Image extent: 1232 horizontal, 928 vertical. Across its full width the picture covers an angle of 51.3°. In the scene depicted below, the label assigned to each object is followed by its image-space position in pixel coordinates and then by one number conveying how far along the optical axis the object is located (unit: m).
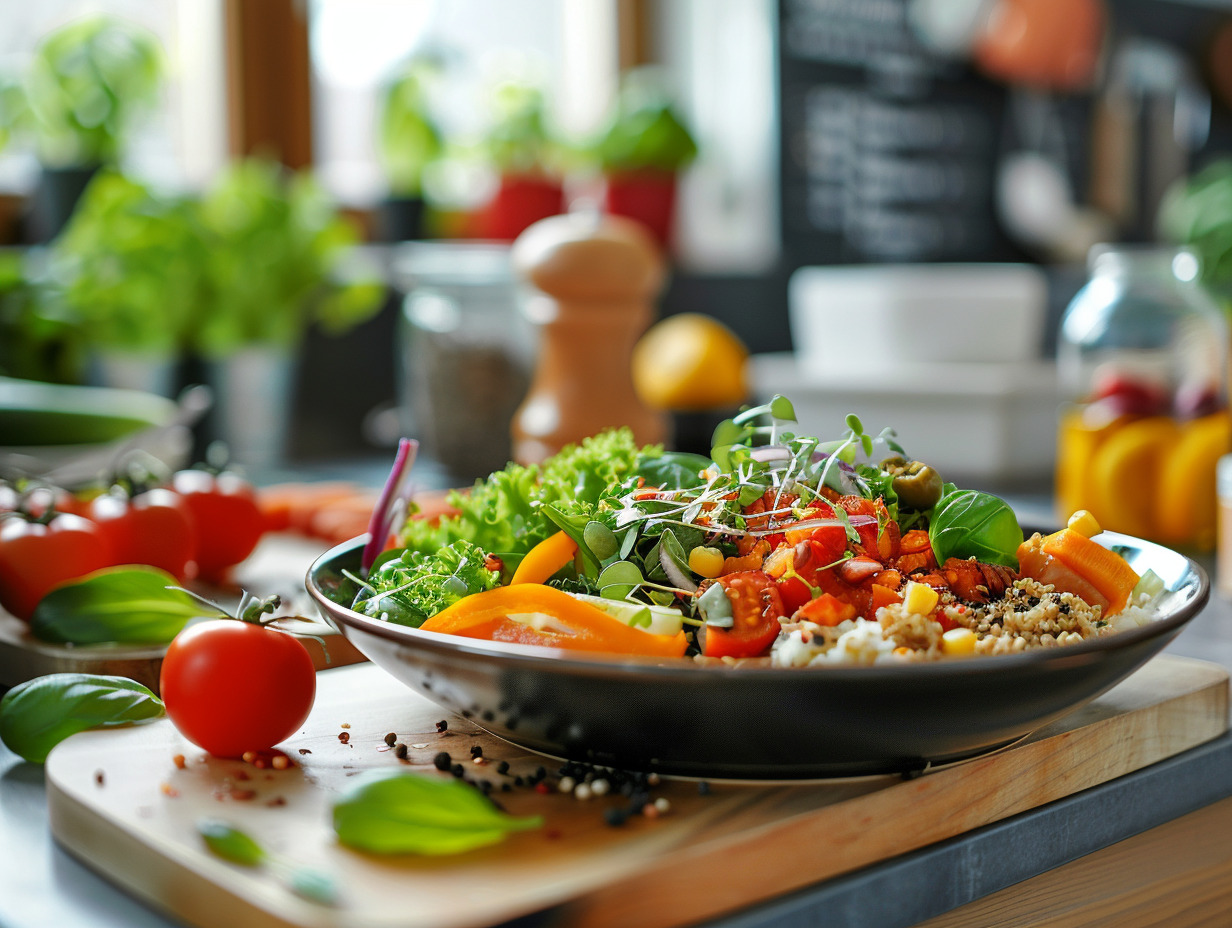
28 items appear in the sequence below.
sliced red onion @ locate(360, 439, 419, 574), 0.89
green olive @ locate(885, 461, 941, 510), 0.82
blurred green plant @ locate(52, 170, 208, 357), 1.92
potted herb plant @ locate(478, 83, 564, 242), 2.64
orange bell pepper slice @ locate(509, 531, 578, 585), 0.77
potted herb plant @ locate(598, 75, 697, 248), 2.69
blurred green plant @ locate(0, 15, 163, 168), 2.13
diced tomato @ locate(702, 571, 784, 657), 0.64
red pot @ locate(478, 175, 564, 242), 2.68
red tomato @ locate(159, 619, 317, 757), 0.67
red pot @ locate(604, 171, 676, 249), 2.80
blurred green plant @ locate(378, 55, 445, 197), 2.58
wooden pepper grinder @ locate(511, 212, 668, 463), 1.60
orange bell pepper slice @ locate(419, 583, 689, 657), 0.64
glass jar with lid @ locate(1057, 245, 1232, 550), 1.45
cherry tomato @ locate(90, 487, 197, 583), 1.08
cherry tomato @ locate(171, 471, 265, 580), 1.20
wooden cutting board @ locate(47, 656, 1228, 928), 0.52
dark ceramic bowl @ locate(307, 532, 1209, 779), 0.56
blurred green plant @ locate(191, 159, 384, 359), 2.06
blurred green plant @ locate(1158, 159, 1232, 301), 1.61
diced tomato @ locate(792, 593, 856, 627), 0.64
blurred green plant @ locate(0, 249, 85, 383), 1.96
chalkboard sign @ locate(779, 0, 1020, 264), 3.32
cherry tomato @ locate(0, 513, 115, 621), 0.96
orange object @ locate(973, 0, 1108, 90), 3.65
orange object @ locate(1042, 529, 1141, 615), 0.74
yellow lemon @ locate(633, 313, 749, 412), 2.08
